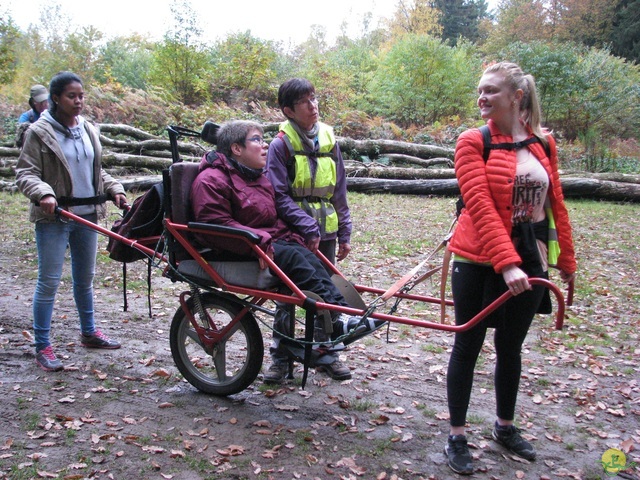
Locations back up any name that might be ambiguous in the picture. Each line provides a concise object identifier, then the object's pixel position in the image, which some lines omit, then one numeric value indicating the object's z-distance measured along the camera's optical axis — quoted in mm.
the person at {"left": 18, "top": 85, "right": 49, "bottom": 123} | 6965
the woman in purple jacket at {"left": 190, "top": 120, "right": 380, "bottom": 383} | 3373
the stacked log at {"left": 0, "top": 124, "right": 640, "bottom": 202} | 13094
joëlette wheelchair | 3271
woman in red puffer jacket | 2705
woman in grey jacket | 3943
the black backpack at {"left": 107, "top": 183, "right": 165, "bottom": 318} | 3646
